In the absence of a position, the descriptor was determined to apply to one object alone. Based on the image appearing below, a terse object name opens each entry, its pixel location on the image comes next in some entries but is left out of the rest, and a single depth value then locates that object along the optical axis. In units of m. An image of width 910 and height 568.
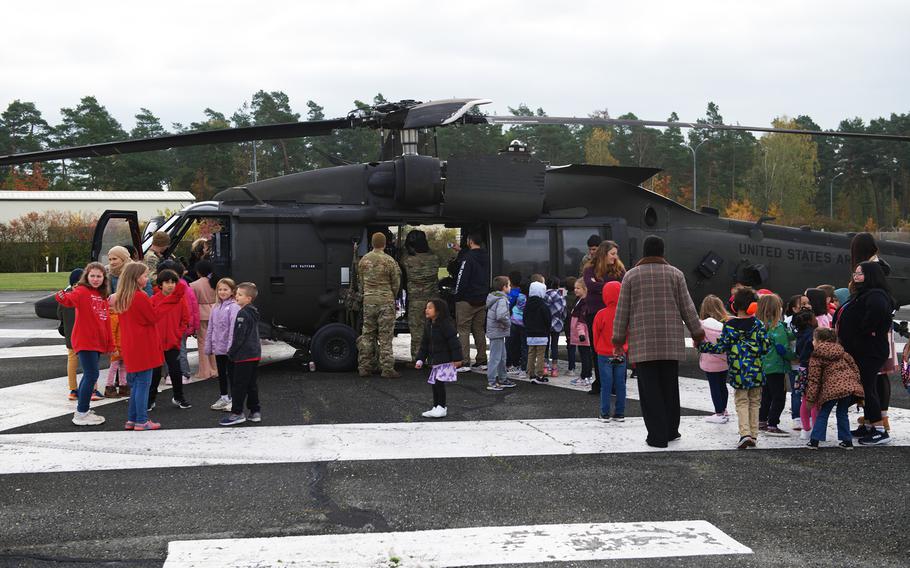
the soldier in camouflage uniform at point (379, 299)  9.88
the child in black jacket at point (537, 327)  9.51
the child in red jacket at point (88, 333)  7.48
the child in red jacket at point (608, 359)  7.64
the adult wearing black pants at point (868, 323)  6.56
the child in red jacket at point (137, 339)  7.18
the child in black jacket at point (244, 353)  7.39
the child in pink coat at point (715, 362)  7.44
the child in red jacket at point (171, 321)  8.26
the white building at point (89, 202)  59.22
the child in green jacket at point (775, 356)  6.98
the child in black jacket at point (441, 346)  7.70
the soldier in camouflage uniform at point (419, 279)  10.42
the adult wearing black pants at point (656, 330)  6.60
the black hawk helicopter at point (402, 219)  10.36
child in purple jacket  7.99
